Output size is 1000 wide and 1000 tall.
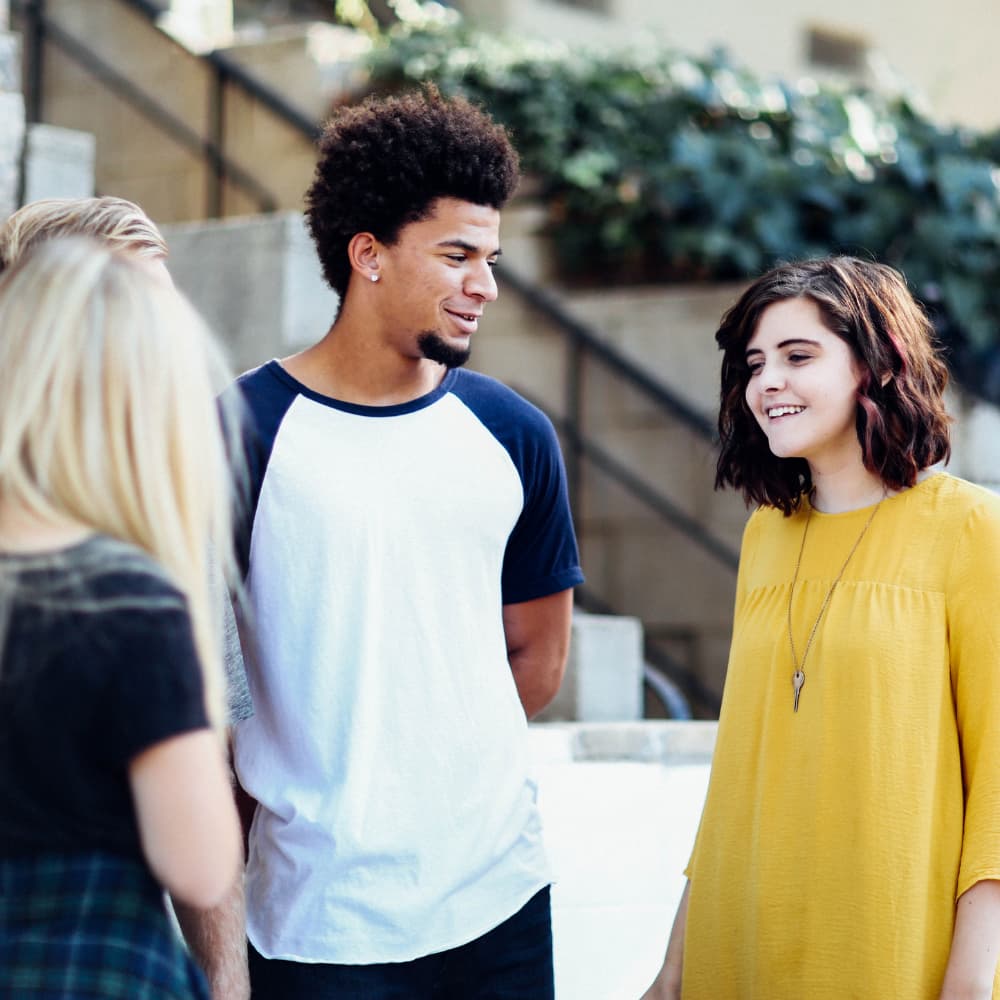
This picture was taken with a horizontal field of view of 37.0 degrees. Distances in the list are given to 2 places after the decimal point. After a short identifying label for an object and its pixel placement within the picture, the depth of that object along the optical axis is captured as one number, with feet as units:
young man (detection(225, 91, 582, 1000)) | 7.38
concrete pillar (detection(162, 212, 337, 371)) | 17.37
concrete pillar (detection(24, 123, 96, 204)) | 18.52
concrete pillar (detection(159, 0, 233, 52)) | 27.12
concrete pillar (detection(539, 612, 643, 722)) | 16.87
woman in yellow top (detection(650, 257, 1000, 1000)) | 7.01
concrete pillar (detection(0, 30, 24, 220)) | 16.17
